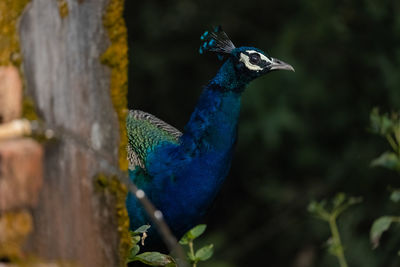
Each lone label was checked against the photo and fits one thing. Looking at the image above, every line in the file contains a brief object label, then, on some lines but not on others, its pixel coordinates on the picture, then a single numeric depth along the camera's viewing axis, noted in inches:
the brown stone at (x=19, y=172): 204.9
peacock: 280.1
